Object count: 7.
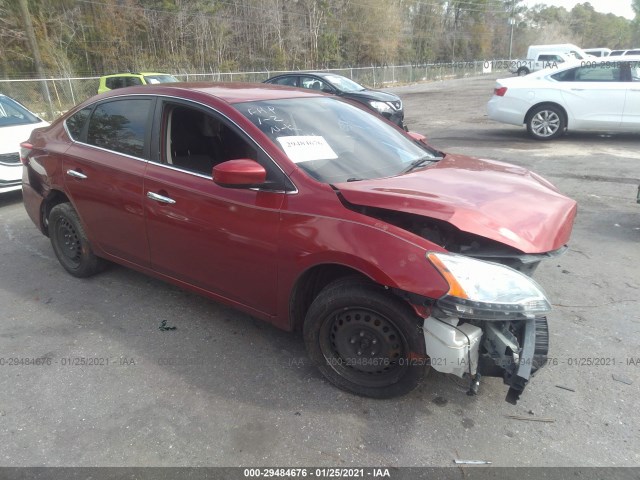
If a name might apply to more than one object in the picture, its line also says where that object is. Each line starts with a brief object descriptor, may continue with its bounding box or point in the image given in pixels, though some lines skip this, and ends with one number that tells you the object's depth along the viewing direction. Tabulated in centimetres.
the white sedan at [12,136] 681
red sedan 241
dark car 1177
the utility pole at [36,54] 1744
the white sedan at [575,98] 943
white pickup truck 3396
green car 1507
